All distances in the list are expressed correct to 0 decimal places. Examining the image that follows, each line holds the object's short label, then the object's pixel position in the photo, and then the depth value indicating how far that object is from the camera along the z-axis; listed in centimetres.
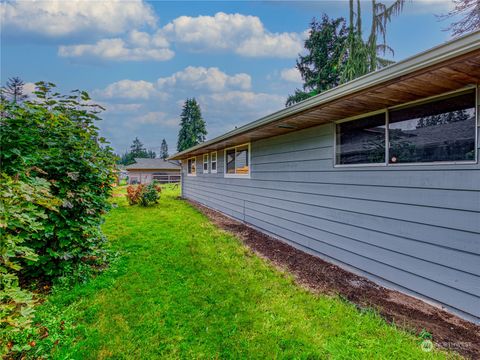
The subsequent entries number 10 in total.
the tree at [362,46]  679
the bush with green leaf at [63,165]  260
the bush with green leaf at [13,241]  152
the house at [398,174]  230
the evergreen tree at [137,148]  6255
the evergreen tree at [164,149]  6485
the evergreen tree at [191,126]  3533
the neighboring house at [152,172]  2705
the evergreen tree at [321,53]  1917
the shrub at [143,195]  1042
